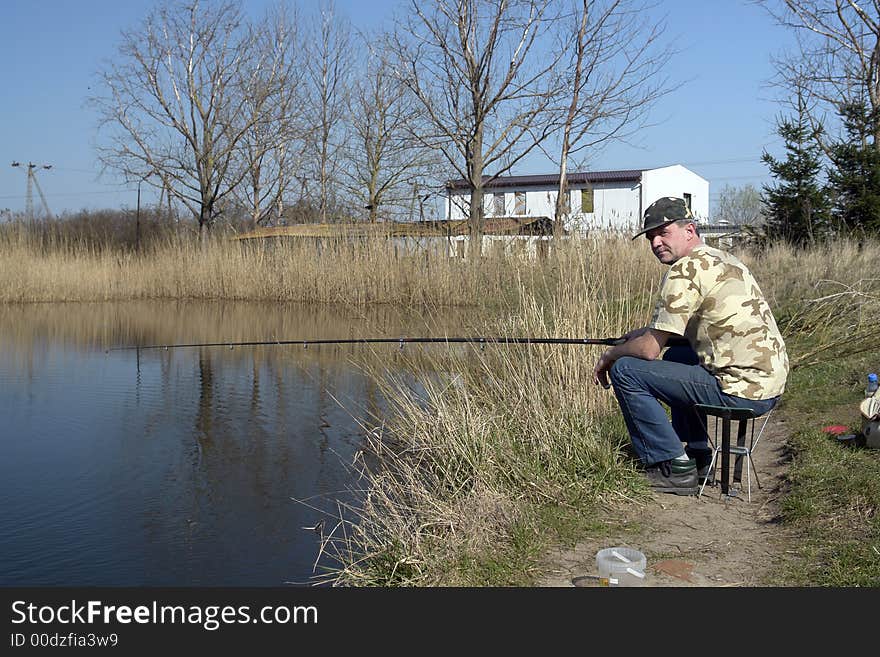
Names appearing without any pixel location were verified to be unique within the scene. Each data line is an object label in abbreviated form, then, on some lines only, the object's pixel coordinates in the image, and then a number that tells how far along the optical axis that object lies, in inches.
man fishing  168.2
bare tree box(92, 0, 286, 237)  1152.8
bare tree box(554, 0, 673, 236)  733.3
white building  1814.7
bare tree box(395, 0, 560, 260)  696.4
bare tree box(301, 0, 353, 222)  1337.4
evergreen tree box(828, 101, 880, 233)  677.9
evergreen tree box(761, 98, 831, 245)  723.4
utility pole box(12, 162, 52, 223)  1674.5
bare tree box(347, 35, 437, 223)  1233.4
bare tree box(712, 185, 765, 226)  2817.4
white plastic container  139.1
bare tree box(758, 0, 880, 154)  808.9
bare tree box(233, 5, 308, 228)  1178.6
